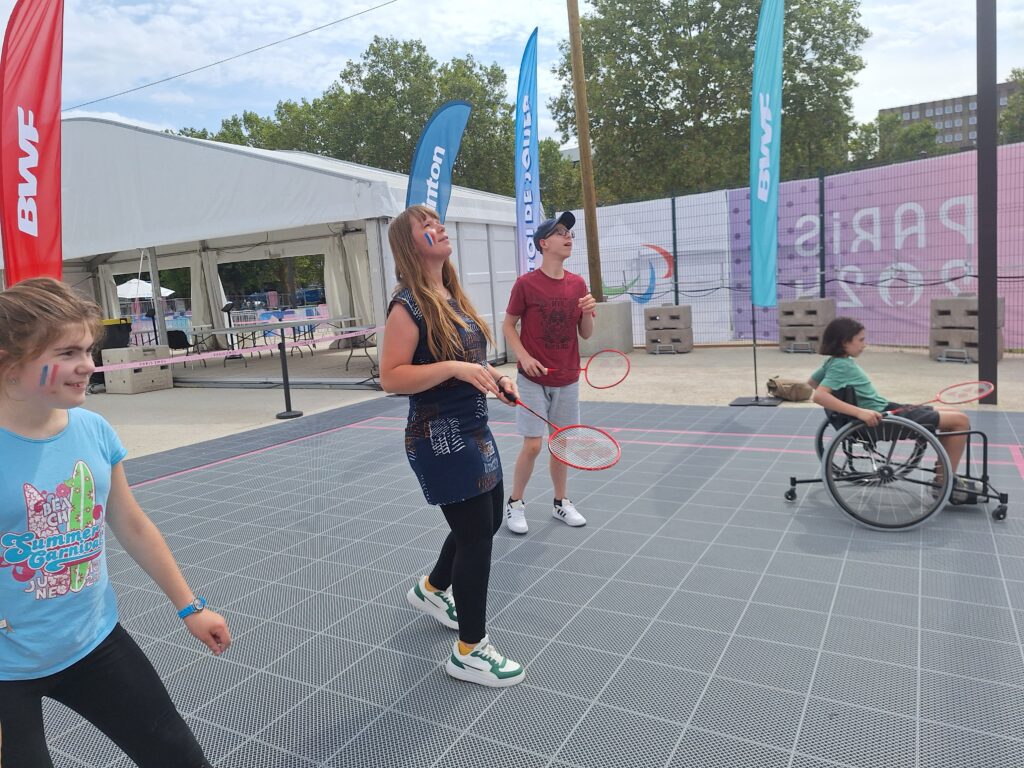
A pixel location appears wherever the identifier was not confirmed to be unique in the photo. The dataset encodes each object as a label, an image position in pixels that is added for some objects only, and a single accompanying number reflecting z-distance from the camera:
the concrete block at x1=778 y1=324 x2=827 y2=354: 12.81
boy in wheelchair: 4.25
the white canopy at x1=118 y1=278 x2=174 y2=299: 21.78
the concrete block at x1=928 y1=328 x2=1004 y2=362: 10.51
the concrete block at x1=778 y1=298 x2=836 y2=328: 12.80
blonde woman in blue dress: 2.48
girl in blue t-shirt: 1.46
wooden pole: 13.48
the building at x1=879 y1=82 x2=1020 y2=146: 144.25
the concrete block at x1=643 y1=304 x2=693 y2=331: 14.12
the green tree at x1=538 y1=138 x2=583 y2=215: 38.75
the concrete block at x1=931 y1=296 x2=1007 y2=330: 10.43
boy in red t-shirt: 4.31
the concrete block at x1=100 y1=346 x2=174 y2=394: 13.14
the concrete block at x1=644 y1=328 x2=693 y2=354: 14.10
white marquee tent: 11.09
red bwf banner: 3.69
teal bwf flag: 7.88
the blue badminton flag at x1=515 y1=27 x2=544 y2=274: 10.55
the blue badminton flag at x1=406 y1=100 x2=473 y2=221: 9.54
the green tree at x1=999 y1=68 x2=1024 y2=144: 45.16
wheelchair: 4.03
